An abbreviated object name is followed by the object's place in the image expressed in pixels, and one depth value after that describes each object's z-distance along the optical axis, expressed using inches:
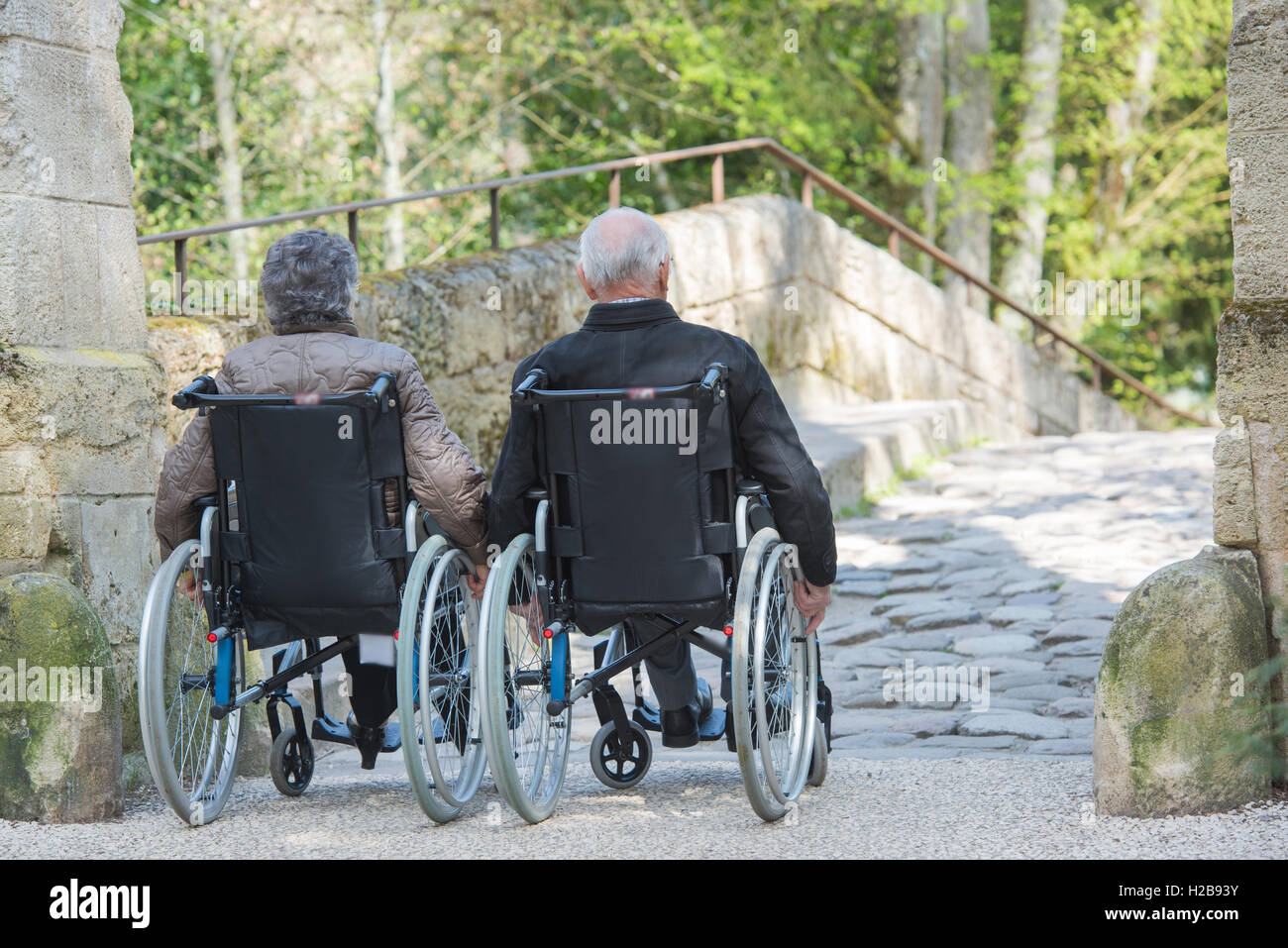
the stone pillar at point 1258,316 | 271.9
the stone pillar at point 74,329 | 307.7
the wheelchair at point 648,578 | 261.6
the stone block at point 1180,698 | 261.3
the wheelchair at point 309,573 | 269.3
